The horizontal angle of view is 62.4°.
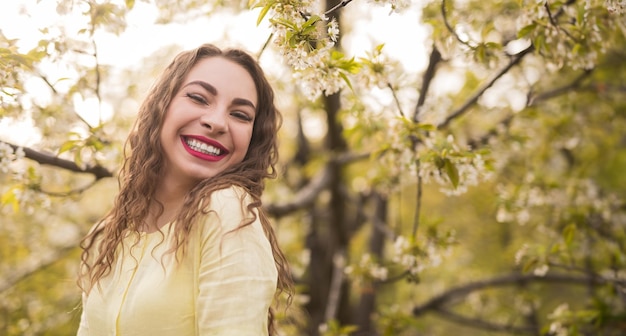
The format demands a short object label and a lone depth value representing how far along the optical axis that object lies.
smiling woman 1.46
